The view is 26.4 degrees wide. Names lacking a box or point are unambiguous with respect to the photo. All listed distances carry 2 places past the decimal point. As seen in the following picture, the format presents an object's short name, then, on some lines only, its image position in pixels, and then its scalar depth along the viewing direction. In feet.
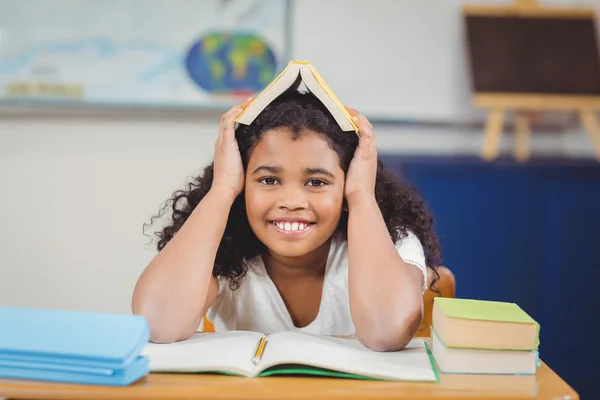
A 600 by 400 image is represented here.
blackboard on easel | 13.45
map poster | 13.54
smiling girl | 6.99
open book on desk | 6.02
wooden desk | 5.70
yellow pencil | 6.17
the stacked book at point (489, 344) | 6.13
